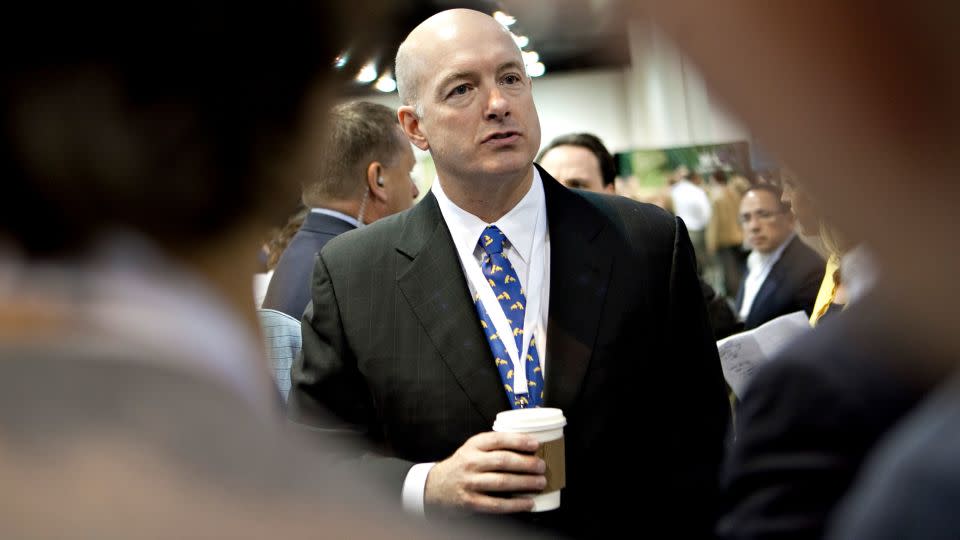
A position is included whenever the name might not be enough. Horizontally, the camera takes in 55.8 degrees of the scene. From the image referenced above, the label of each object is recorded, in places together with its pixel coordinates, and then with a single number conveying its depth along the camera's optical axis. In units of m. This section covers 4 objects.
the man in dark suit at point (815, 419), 0.74
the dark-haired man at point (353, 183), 2.97
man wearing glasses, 3.52
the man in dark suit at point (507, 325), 1.98
